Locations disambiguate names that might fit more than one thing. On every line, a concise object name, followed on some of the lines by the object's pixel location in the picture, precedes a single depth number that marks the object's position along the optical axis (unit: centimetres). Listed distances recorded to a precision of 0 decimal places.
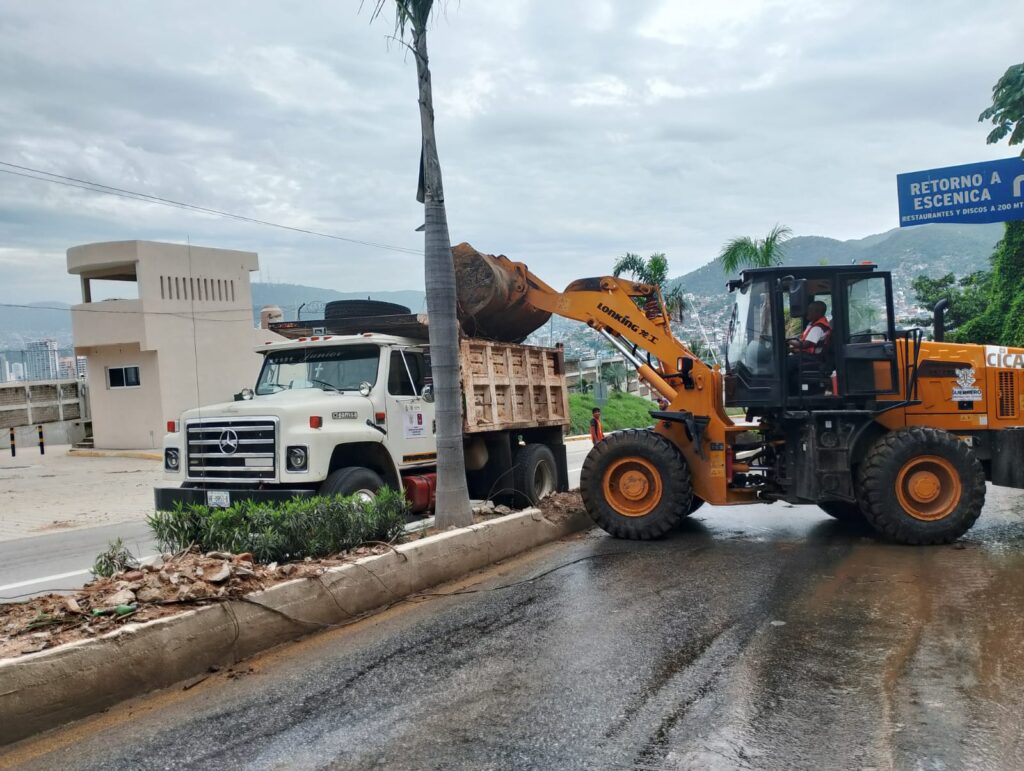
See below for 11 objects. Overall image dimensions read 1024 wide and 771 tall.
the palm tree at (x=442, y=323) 825
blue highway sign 1547
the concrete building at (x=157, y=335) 2412
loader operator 900
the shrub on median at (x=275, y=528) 666
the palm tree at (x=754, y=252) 2842
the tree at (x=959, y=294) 2434
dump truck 870
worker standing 1992
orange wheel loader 856
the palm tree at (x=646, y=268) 3045
